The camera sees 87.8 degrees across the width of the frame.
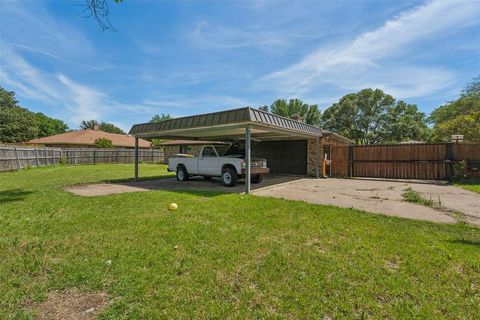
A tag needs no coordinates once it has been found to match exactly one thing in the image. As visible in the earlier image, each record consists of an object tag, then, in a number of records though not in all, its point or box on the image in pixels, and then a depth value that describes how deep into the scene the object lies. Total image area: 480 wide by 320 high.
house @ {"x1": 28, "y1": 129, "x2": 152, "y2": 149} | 32.16
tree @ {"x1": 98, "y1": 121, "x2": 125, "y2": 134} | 69.44
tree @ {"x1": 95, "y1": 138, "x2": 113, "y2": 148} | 29.80
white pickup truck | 9.98
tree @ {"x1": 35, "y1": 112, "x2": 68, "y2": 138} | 52.19
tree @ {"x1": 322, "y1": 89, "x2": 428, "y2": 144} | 38.84
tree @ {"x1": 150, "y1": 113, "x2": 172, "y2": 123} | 67.19
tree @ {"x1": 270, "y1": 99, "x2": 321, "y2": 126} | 46.51
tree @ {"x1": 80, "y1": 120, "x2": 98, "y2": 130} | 70.23
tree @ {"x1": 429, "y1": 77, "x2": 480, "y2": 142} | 16.57
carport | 8.19
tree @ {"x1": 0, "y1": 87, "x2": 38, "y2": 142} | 34.69
